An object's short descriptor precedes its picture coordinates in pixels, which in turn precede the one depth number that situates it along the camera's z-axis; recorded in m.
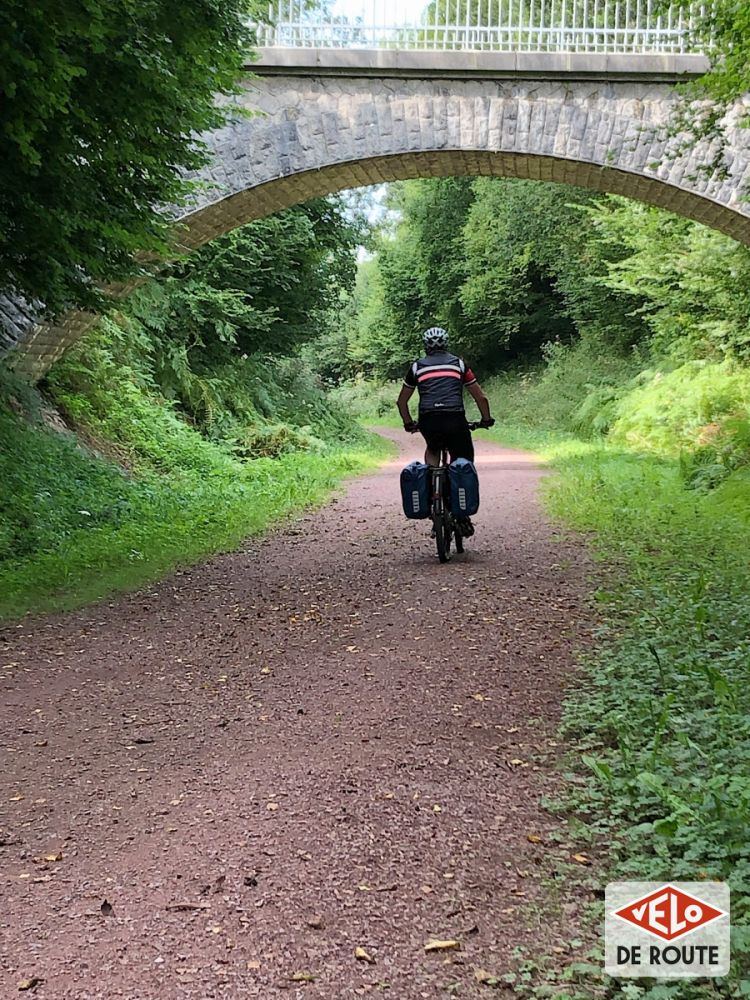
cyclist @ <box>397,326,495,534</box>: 7.26
